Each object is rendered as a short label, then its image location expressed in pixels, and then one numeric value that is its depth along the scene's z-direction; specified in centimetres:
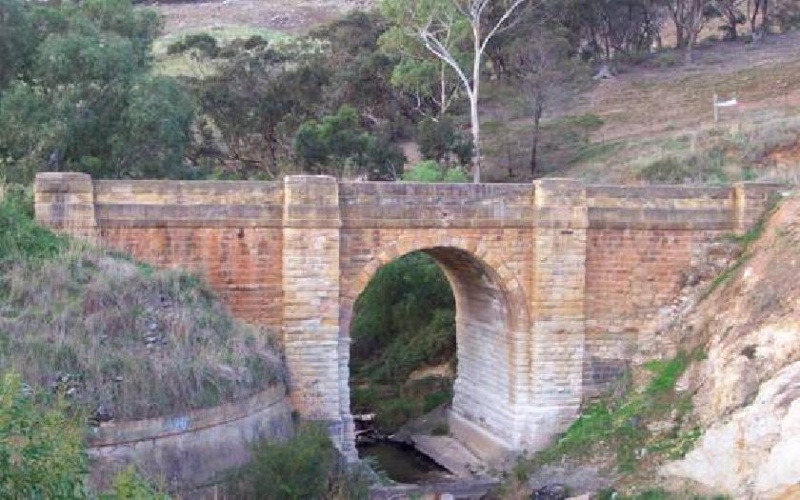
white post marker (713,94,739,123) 3773
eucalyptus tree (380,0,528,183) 3822
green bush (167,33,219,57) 5359
